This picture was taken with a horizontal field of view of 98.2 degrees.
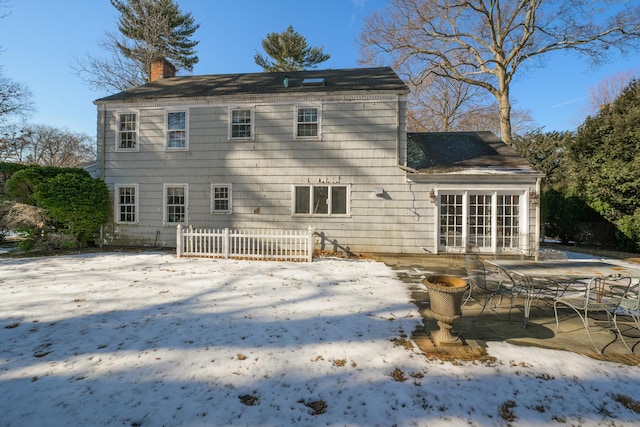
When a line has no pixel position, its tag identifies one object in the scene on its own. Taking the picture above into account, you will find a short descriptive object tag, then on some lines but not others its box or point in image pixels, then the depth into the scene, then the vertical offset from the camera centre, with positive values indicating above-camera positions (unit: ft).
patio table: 13.73 -2.89
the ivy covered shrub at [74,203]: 30.66 +0.77
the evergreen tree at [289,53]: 80.55 +47.34
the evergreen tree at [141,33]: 65.72 +43.35
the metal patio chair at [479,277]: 15.15 -3.54
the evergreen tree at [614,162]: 34.22 +7.26
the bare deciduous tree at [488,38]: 49.26 +33.81
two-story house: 32.09 +5.07
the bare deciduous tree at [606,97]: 84.12 +36.35
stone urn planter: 10.94 -3.67
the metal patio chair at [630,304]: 11.45 -3.79
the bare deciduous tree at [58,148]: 100.37 +23.25
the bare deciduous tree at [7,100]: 58.59 +22.84
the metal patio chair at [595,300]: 12.02 -4.34
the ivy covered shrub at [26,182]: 31.12 +3.06
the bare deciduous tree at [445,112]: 75.77 +28.83
